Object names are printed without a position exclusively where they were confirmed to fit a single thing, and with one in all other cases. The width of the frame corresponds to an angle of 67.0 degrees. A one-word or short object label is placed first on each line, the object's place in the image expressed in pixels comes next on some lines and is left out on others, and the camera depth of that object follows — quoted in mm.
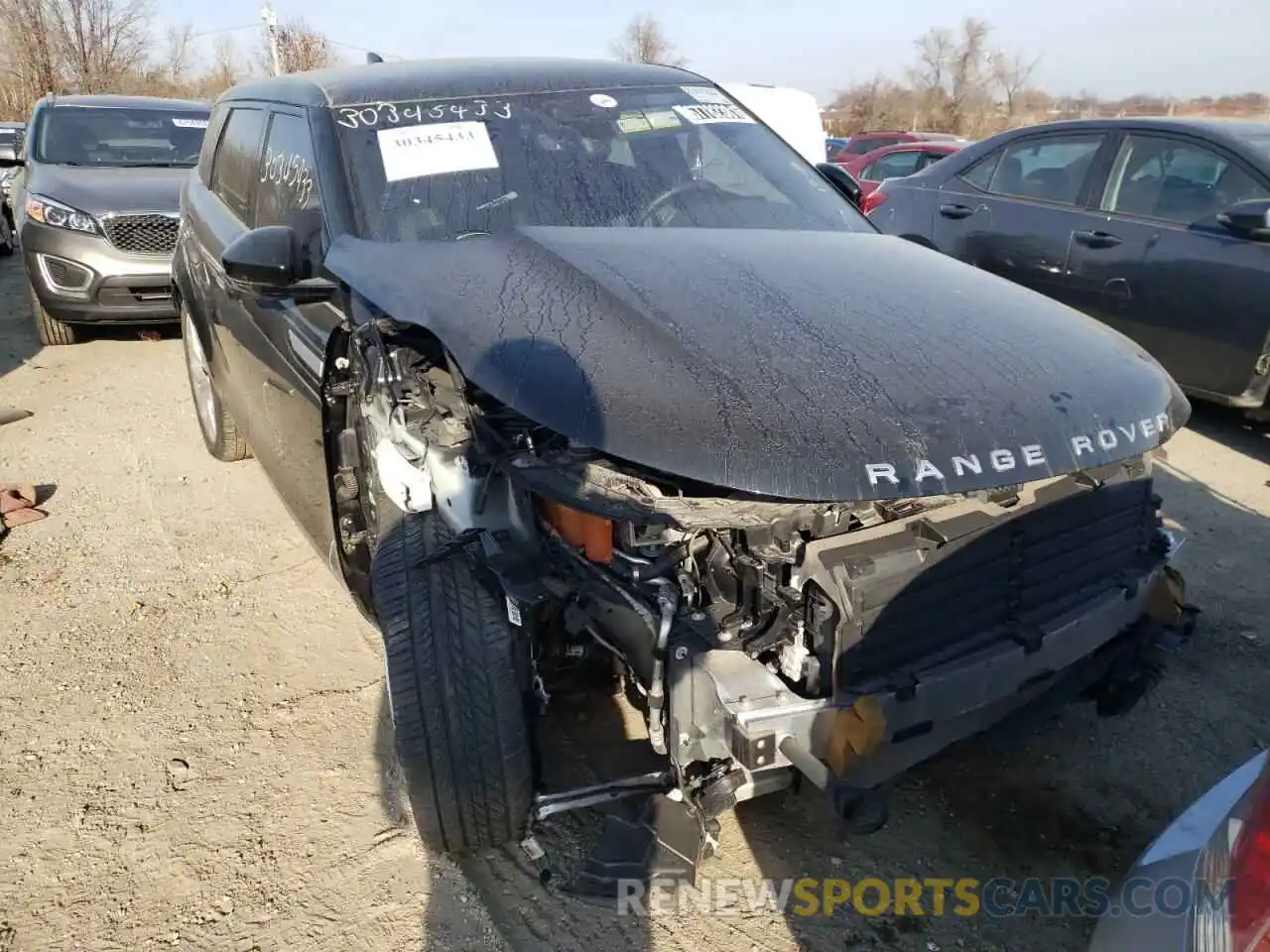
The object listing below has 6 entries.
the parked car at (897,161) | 11781
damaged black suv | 1778
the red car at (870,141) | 14877
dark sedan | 4492
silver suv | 6637
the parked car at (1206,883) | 1189
